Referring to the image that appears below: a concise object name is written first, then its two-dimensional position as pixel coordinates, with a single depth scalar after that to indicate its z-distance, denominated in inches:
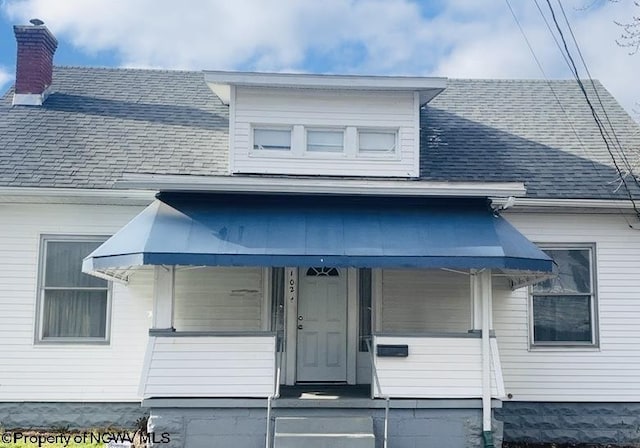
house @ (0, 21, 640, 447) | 321.4
